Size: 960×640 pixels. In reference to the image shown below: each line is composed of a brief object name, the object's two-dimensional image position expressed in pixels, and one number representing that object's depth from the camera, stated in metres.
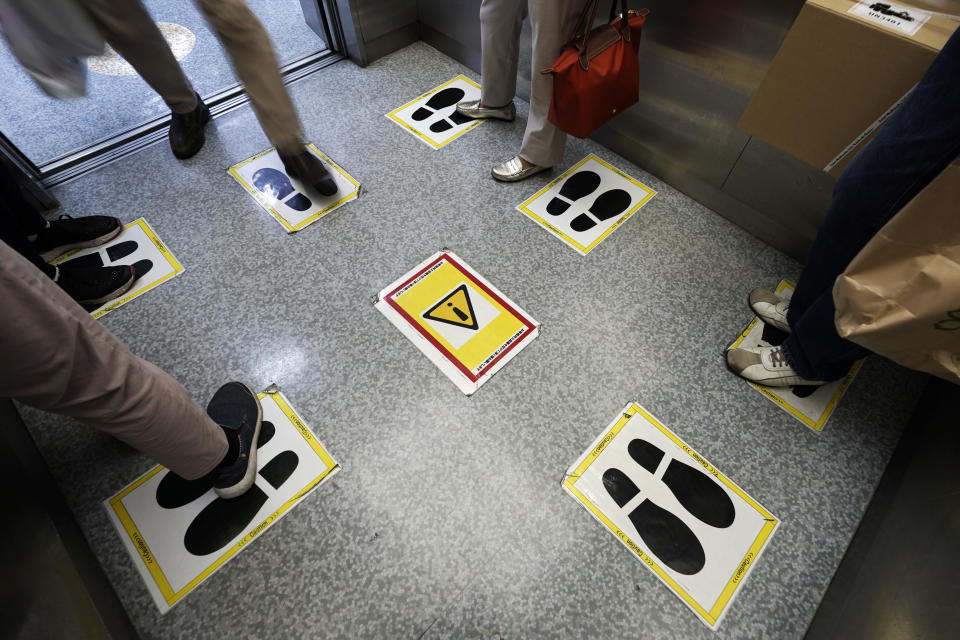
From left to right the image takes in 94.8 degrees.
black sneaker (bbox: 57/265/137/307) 1.29
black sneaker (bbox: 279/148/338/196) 1.49
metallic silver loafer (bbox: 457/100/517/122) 1.80
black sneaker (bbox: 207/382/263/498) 1.01
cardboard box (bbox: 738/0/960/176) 0.79
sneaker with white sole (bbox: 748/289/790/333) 1.28
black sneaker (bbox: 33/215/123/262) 1.39
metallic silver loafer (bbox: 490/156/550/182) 1.62
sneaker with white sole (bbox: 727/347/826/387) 1.16
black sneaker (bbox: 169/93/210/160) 1.68
